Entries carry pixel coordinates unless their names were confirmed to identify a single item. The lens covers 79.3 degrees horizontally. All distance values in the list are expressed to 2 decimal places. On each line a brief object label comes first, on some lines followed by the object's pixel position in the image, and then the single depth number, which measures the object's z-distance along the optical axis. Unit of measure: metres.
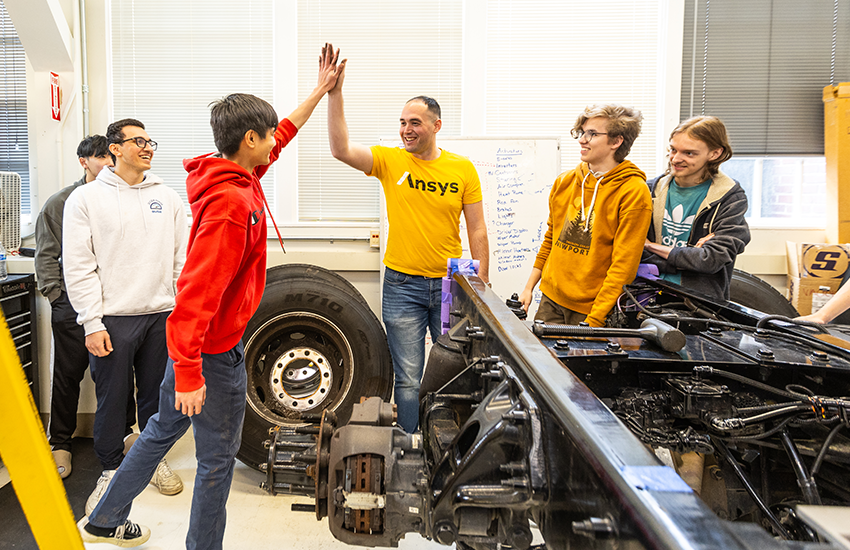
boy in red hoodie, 1.42
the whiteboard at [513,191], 3.30
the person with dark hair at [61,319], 2.62
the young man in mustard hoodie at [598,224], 1.89
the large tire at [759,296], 3.10
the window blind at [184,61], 3.40
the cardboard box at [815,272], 3.15
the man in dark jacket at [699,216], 1.99
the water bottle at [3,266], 2.83
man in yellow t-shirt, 2.43
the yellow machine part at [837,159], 3.26
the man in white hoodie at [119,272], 2.22
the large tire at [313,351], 2.82
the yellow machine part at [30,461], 0.82
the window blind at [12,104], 3.40
